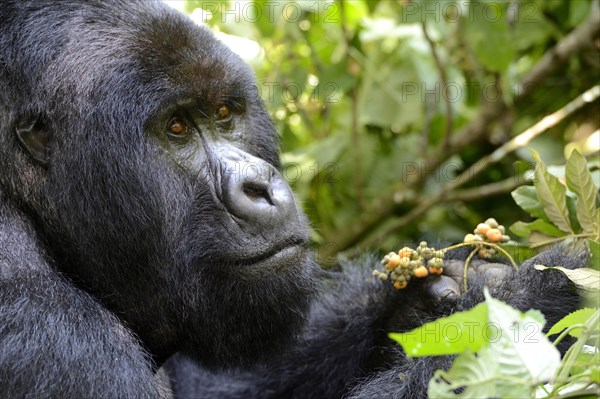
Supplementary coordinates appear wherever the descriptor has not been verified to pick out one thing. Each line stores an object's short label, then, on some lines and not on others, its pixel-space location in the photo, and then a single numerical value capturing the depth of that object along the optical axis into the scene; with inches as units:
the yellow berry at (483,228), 253.8
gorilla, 233.3
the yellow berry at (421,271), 253.4
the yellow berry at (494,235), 251.1
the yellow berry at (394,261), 256.5
